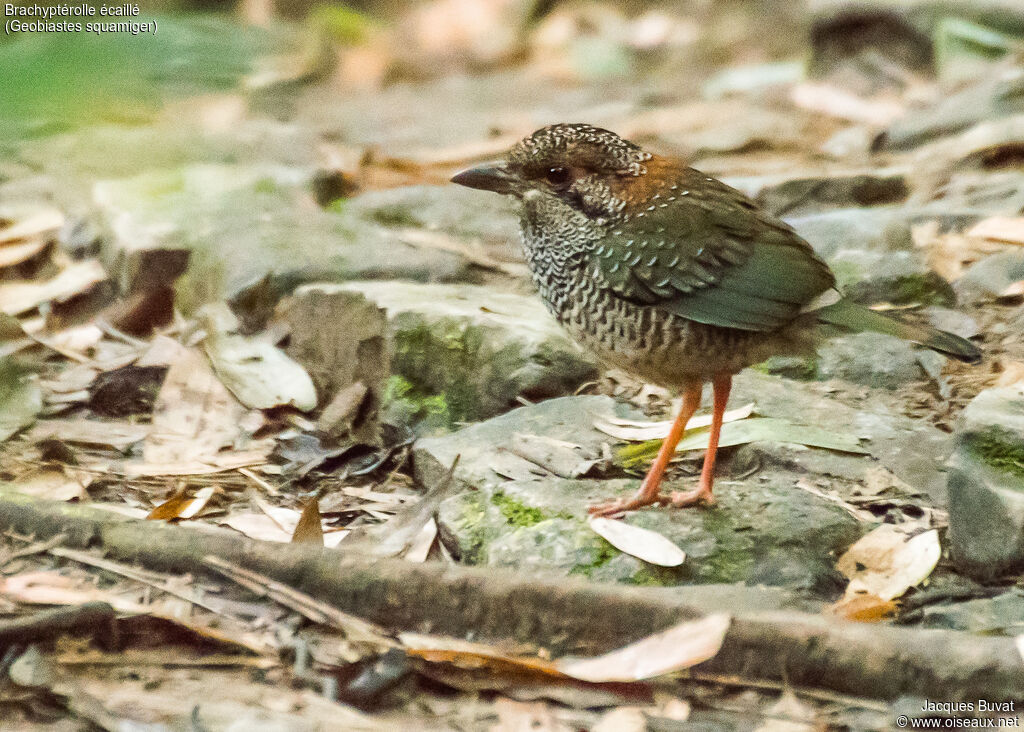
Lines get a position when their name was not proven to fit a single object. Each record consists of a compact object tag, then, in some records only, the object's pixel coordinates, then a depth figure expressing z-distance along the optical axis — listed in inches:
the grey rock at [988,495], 215.9
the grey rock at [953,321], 331.9
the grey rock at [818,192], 442.3
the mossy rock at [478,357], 311.6
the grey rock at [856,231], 370.6
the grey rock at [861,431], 267.0
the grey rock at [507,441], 270.1
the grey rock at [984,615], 203.2
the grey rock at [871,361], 317.1
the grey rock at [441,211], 424.2
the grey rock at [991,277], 352.2
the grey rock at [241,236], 370.0
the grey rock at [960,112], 499.5
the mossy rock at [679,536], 227.3
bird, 255.6
